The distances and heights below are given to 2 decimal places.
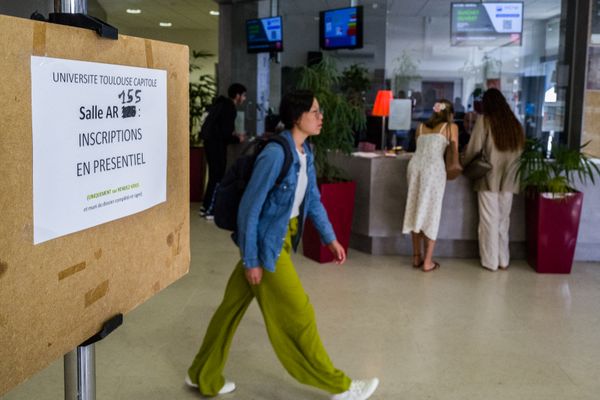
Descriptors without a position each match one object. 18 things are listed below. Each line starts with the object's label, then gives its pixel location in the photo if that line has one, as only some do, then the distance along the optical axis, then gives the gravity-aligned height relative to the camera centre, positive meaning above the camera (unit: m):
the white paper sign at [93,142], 0.99 -0.07
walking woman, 3.00 -0.74
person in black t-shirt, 8.57 -0.45
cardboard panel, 0.93 -0.23
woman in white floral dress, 5.98 -0.64
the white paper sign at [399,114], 7.82 -0.10
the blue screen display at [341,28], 8.73 +0.97
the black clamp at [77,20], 1.07 +0.12
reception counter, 6.55 -1.04
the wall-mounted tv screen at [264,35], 9.92 +0.98
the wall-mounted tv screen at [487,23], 8.36 +1.00
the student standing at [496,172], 6.09 -0.57
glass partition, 8.05 +0.64
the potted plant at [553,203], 5.96 -0.81
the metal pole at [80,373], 1.26 -0.50
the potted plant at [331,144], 6.34 -0.36
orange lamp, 7.48 +0.02
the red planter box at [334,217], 6.32 -1.03
